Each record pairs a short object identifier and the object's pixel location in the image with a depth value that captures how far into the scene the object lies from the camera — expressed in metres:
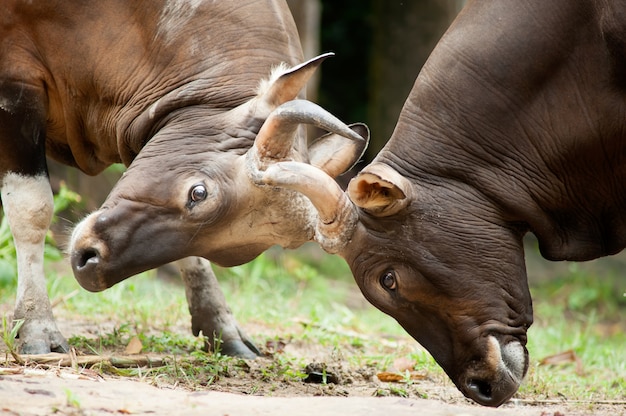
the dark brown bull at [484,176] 9.86
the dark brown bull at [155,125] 10.20
